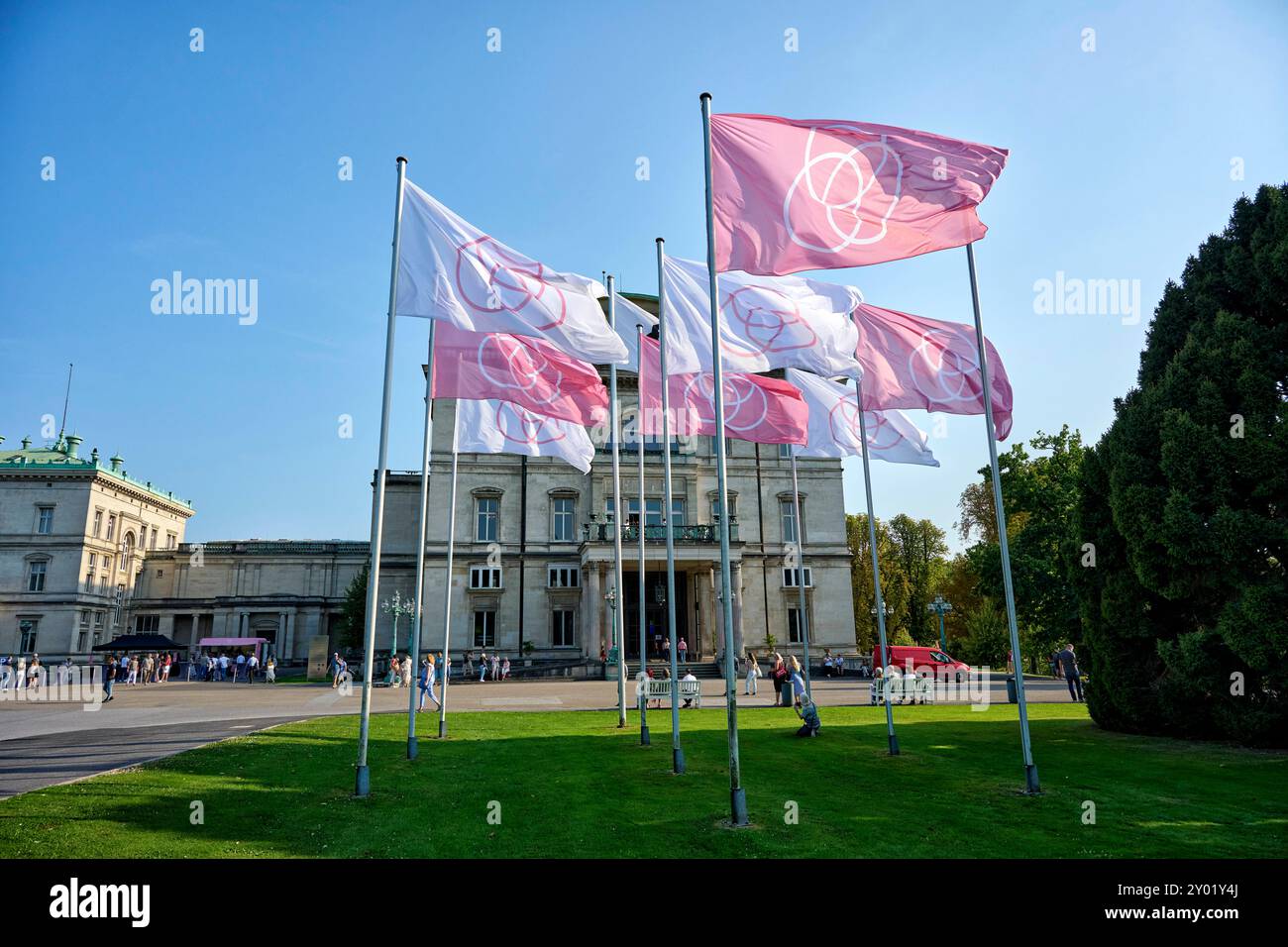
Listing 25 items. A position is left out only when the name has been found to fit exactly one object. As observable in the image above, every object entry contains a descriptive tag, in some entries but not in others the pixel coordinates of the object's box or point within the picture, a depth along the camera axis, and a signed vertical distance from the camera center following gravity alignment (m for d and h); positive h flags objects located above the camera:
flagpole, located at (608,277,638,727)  17.32 +1.52
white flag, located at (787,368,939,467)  18.31 +4.74
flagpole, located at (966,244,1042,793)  11.85 +1.12
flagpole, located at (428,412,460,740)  17.89 -1.78
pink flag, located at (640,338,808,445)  17.97 +5.04
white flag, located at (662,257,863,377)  15.57 +6.06
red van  37.09 -1.90
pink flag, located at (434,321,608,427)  16.00 +5.40
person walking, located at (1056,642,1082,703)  28.83 -1.97
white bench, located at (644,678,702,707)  26.34 -2.19
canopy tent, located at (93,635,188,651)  47.53 -0.26
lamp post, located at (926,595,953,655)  42.48 +0.90
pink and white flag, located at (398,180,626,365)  12.62 +5.77
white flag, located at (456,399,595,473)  17.81 +4.62
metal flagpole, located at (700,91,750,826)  9.70 +0.95
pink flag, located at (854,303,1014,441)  15.95 +5.29
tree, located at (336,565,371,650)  60.50 +1.38
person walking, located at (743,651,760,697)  31.06 -2.08
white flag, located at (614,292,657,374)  17.72 +7.01
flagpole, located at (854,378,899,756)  15.82 +1.07
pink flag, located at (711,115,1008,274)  11.47 +6.49
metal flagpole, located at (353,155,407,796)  11.49 +1.41
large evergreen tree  16.12 +2.27
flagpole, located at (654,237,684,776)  13.46 +1.88
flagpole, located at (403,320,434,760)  15.13 +0.40
